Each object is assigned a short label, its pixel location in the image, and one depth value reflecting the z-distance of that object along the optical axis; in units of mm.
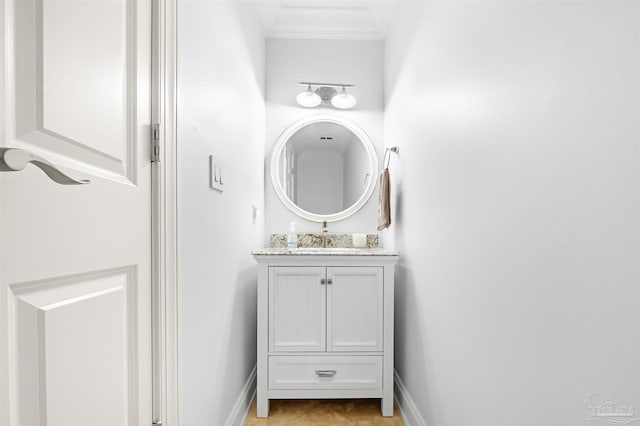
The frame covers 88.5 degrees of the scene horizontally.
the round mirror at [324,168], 2410
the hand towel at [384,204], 1973
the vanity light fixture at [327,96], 2398
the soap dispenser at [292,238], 2277
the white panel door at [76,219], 455
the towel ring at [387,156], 1998
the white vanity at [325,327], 1705
